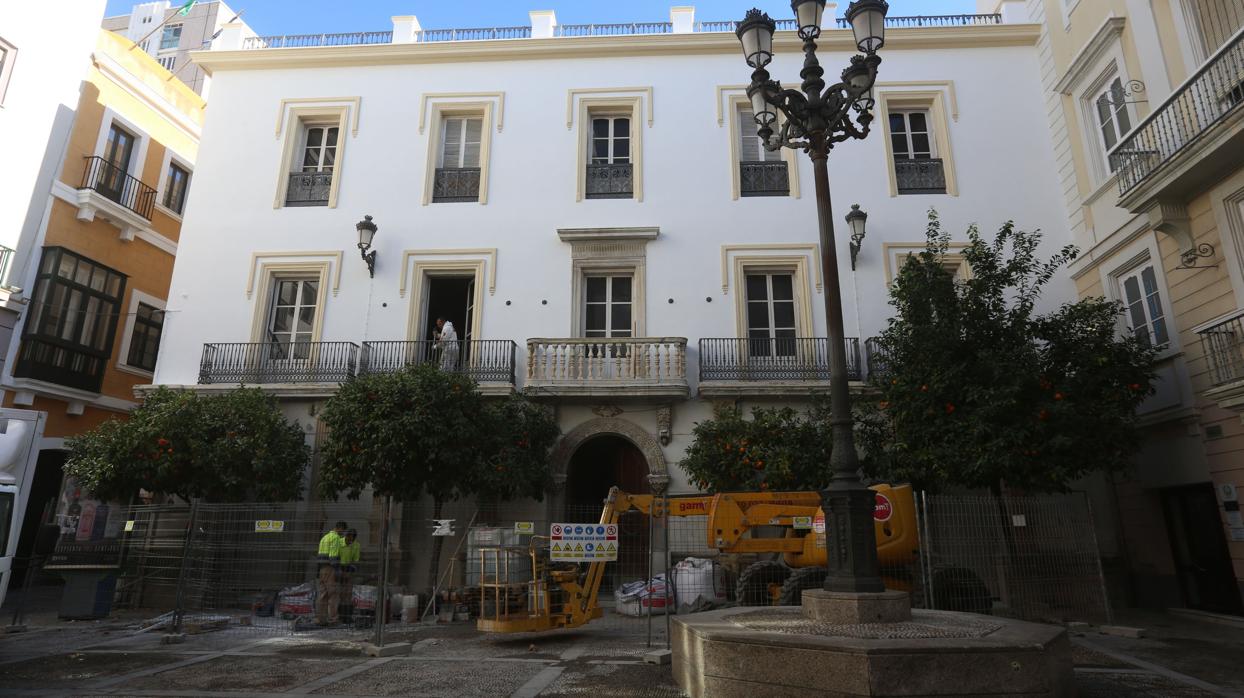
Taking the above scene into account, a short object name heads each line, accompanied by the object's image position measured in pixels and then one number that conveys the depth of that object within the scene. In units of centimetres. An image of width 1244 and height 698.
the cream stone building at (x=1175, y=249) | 924
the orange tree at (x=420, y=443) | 1063
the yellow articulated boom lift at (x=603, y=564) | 852
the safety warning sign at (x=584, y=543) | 833
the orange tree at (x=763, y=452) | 1055
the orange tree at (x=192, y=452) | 1095
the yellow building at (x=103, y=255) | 1424
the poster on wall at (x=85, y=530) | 1059
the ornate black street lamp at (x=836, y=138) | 569
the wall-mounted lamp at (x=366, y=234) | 1325
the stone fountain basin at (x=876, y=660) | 437
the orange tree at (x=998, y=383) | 927
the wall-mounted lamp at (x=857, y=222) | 1288
